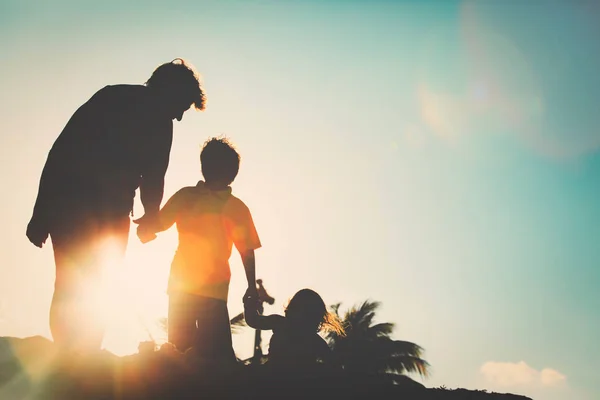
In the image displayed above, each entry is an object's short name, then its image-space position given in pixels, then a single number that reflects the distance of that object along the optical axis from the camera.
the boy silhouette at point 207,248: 4.07
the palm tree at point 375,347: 22.50
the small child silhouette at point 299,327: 3.89
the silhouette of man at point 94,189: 3.19
